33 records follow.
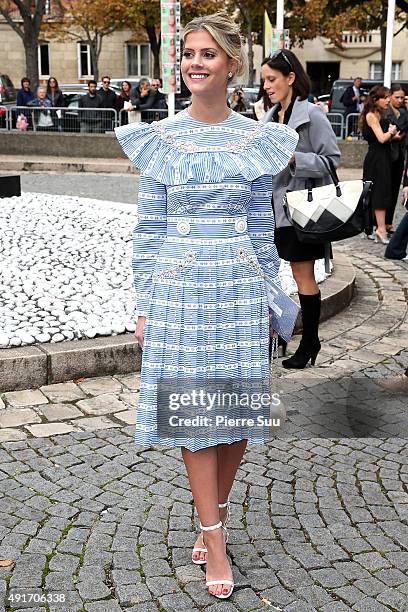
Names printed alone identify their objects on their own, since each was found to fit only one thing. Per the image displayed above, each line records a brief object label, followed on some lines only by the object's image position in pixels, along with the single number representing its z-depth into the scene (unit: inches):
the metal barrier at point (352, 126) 757.3
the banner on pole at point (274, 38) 735.1
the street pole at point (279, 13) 767.5
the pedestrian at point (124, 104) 788.2
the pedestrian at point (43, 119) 808.9
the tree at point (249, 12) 1536.7
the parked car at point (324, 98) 1265.7
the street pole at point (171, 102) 642.8
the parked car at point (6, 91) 1079.2
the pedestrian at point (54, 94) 861.2
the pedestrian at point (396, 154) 442.4
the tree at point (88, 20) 1637.6
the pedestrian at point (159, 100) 808.8
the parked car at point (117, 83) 1119.7
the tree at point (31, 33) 1214.9
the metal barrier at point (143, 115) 781.3
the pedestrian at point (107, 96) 826.8
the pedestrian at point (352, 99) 884.6
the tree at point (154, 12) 1549.0
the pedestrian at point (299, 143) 216.1
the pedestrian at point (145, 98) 797.2
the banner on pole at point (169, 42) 622.6
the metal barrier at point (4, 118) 827.4
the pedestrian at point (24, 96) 861.8
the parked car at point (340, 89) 996.5
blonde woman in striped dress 129.0
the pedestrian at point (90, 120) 802.5
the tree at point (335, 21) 1450.5
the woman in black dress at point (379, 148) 431.8
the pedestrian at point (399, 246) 380.2
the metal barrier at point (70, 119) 802.2
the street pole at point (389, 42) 802.2
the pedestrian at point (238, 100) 816.2
